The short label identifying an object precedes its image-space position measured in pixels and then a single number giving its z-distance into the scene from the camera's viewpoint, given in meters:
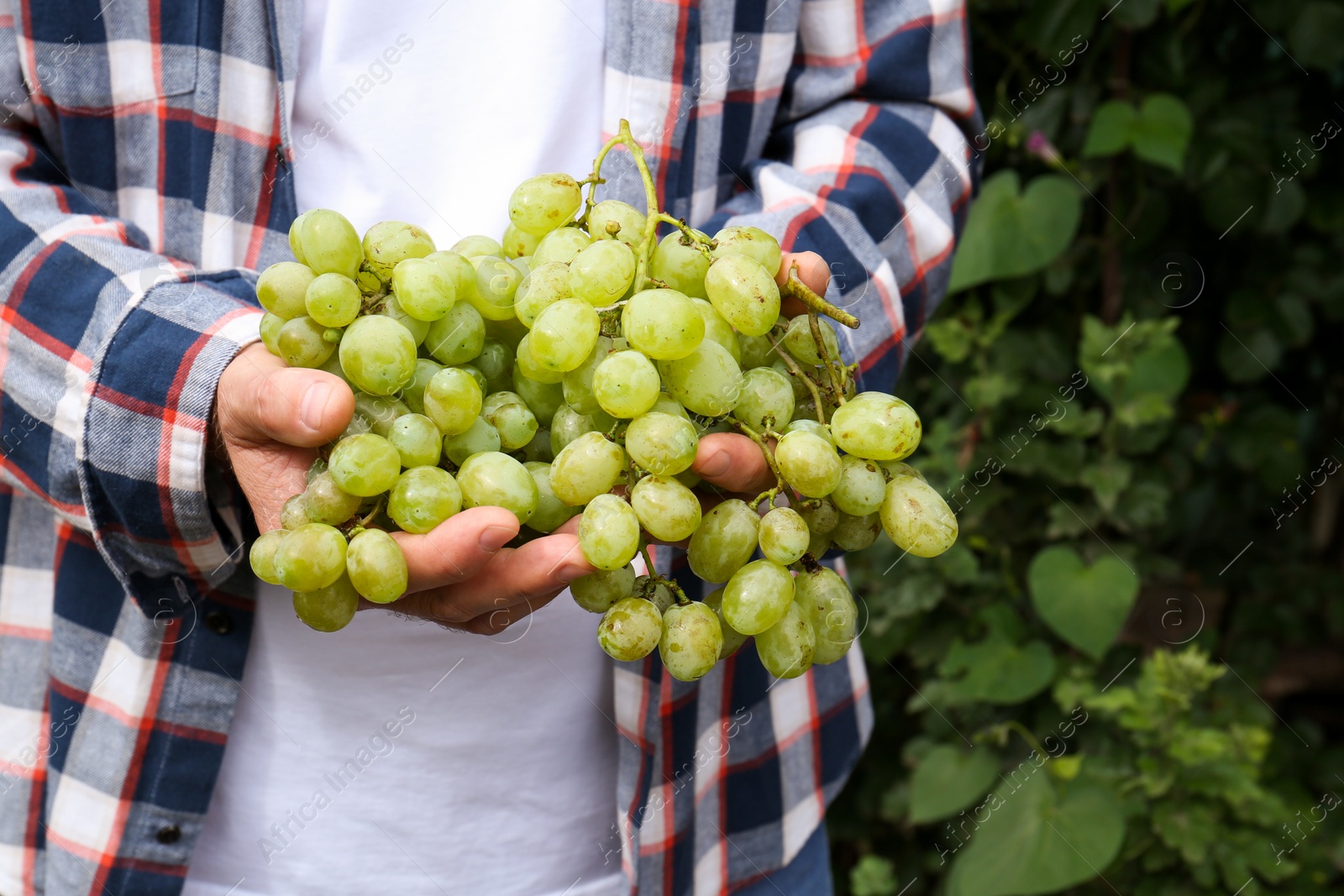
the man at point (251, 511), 0.72
